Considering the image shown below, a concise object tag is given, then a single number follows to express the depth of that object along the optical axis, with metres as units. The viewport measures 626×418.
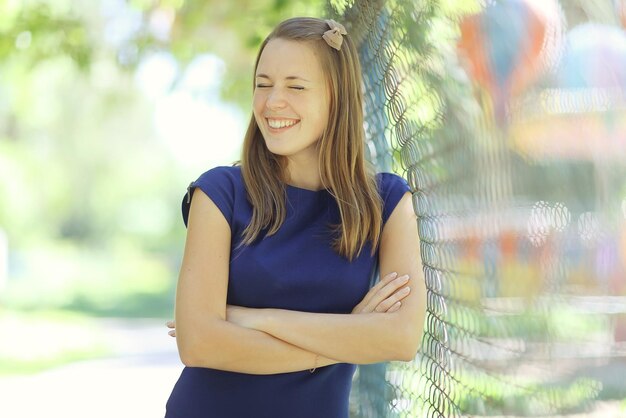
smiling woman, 4.46
